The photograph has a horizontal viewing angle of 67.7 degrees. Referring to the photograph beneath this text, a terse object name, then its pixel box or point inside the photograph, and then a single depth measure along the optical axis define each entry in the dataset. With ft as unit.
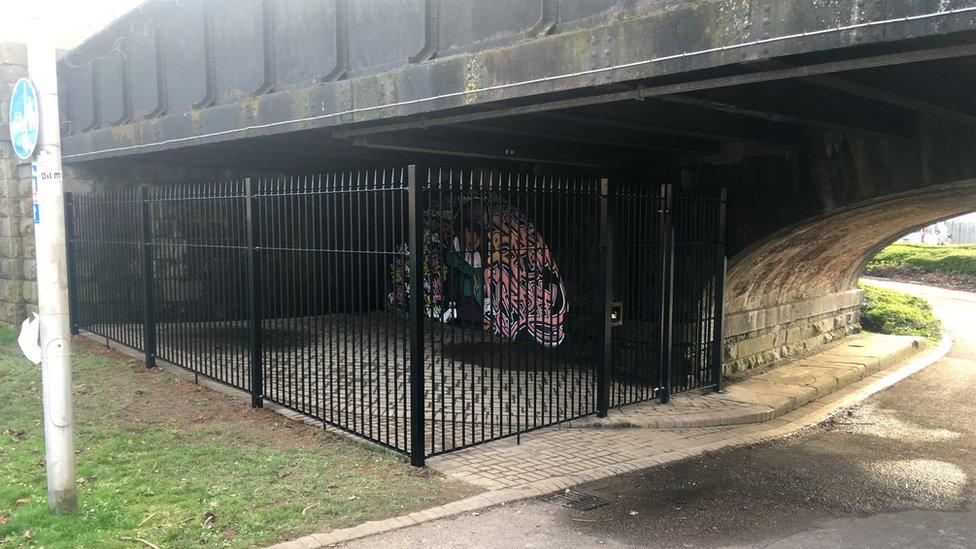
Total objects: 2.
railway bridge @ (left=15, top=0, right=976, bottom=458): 14.96
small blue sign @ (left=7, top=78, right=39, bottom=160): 15.48
